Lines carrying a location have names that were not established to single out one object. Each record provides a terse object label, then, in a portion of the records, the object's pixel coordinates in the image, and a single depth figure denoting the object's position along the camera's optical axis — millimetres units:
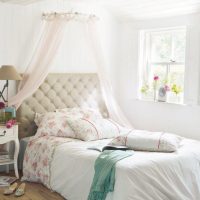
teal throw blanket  3240
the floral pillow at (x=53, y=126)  4539
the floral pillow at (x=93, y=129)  4363
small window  5203
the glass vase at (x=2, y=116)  4403
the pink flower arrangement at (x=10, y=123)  4261
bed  3164
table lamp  4294
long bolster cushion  3729
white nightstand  4266
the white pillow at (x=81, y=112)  4900
